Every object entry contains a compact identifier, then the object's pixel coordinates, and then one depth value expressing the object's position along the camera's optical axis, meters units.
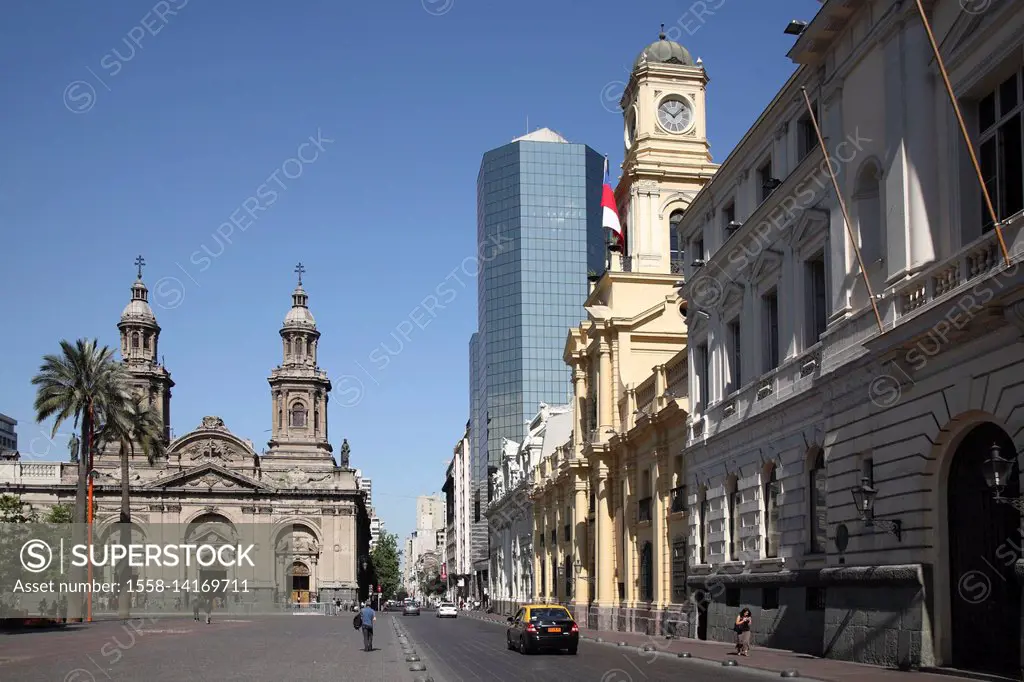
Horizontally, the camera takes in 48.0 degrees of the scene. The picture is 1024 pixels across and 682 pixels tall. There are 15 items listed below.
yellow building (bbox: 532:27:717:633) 44.97
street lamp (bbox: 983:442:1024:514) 15.91
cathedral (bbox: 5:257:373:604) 112.62
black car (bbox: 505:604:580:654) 29.39
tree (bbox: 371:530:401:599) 166.50
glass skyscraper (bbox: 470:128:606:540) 139.50
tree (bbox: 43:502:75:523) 67.75
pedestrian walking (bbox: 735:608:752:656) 25.09
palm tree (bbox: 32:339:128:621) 55.38
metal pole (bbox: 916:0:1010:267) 15.70
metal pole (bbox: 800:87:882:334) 20.11
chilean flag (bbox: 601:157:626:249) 45.22
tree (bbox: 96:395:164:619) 58.47
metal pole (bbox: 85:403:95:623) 56.52
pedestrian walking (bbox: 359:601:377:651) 31.73
